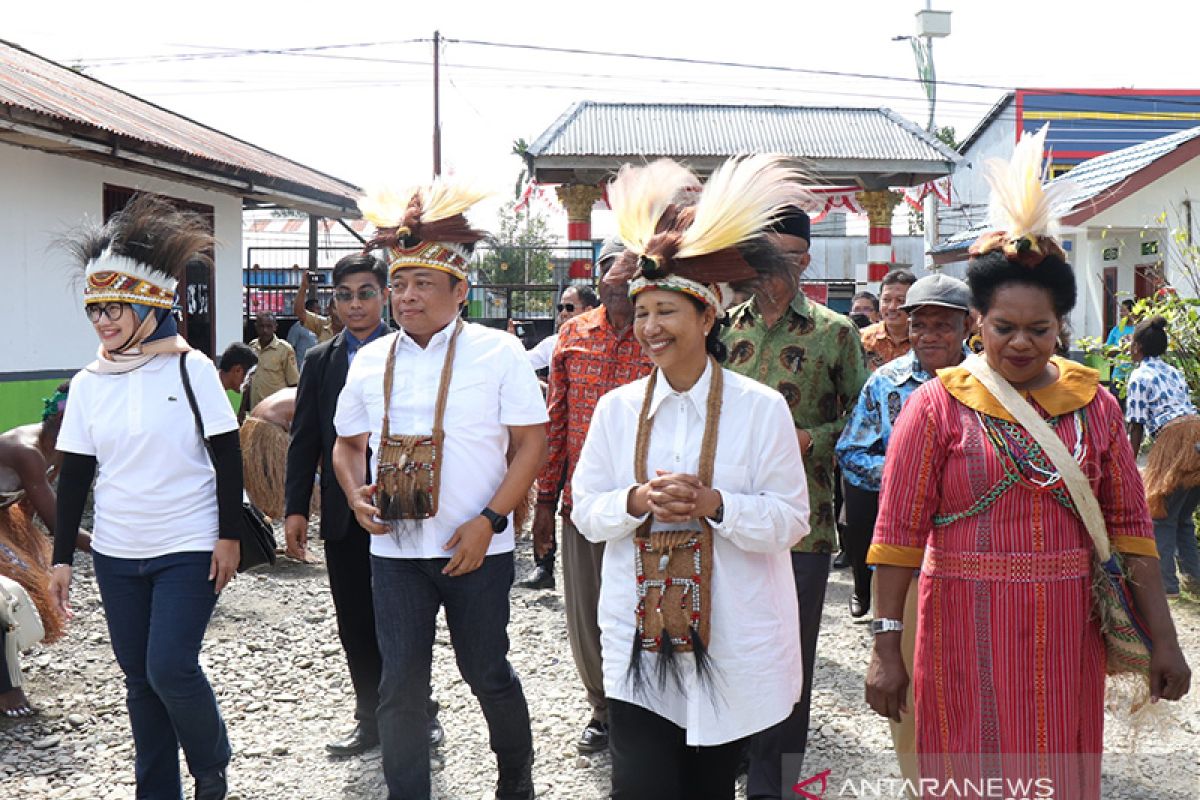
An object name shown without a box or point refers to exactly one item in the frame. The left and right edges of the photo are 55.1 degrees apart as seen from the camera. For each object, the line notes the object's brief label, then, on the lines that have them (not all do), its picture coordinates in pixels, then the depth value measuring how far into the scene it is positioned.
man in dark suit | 4.50
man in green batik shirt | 3.91
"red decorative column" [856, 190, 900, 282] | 18.48
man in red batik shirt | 4.43
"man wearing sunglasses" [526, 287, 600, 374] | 9.41
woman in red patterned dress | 2.79
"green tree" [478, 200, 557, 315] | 20.50
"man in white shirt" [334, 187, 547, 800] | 3.66
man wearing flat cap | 4.08
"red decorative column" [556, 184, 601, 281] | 17.38
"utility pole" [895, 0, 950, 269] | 22.55
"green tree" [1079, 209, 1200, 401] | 7.34
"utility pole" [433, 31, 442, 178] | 27.80
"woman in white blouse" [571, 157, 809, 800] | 2.84
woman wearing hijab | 3.76
